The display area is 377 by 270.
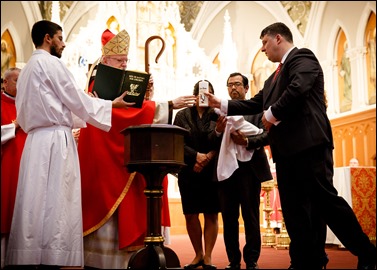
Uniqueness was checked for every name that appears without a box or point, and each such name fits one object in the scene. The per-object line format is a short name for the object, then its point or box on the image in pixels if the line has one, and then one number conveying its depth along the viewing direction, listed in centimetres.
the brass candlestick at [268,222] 668
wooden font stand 354
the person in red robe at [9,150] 355
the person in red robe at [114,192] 398
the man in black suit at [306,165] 350
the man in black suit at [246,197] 434
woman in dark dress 464
